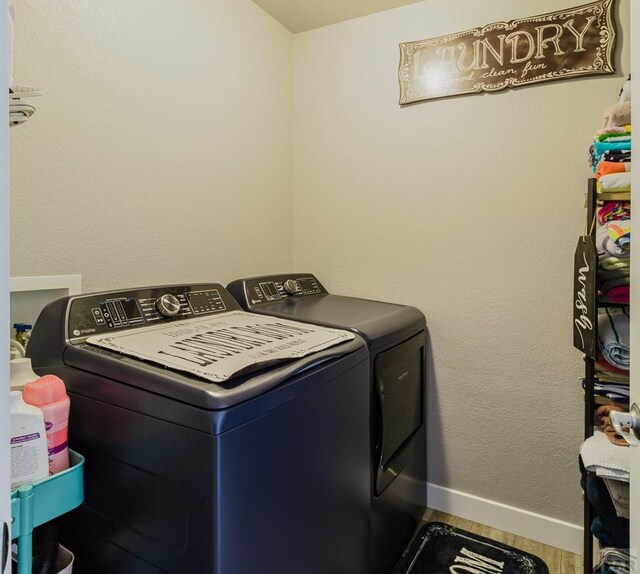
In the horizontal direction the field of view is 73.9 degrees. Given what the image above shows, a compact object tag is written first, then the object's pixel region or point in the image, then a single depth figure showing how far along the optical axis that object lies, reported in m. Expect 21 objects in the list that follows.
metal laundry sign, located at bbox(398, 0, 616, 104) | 1.65
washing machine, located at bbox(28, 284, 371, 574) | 0.86
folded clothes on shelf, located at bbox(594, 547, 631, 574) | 1.01
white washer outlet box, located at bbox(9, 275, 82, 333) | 1.24
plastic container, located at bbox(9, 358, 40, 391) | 0.97
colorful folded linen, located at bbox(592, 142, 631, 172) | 1.20
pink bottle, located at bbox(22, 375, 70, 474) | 0.90
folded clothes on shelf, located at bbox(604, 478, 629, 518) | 1.06
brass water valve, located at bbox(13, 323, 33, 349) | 1.22
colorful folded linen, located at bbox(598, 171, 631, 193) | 1.14
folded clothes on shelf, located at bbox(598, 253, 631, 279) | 1.15
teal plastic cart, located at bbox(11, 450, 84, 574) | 0.78
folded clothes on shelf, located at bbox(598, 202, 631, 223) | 1.17
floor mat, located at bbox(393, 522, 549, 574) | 1.68
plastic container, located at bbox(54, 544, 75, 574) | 0.98
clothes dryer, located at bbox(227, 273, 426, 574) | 1.50
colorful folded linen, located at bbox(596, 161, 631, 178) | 1.17
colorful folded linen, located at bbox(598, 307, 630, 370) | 1.17
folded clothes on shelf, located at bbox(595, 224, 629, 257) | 1.13
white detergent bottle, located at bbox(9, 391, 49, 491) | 0.81
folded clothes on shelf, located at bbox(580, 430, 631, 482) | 1.05
